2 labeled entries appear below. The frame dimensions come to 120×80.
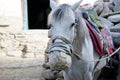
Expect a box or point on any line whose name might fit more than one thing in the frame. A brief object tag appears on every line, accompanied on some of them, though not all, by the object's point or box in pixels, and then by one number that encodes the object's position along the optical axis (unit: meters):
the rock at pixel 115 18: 4.78
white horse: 2.85
